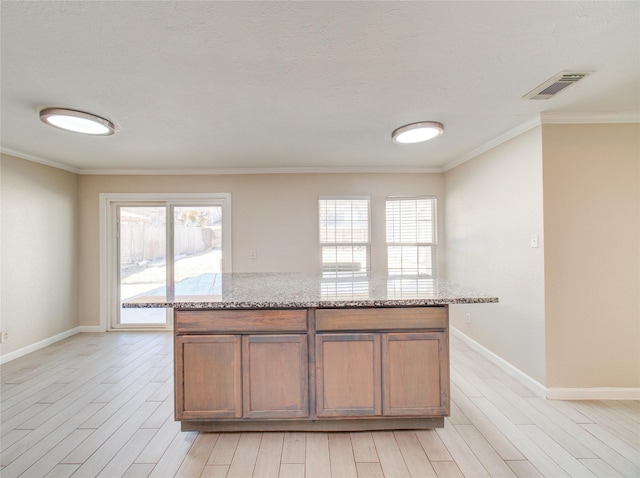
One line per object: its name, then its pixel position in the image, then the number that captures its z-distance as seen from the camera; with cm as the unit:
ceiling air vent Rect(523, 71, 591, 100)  186
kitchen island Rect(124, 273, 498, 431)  201
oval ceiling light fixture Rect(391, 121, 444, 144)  259
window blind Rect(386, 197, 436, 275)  441
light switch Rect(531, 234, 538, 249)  257
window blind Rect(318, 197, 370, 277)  437
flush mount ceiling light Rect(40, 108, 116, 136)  223
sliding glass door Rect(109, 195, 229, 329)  440
